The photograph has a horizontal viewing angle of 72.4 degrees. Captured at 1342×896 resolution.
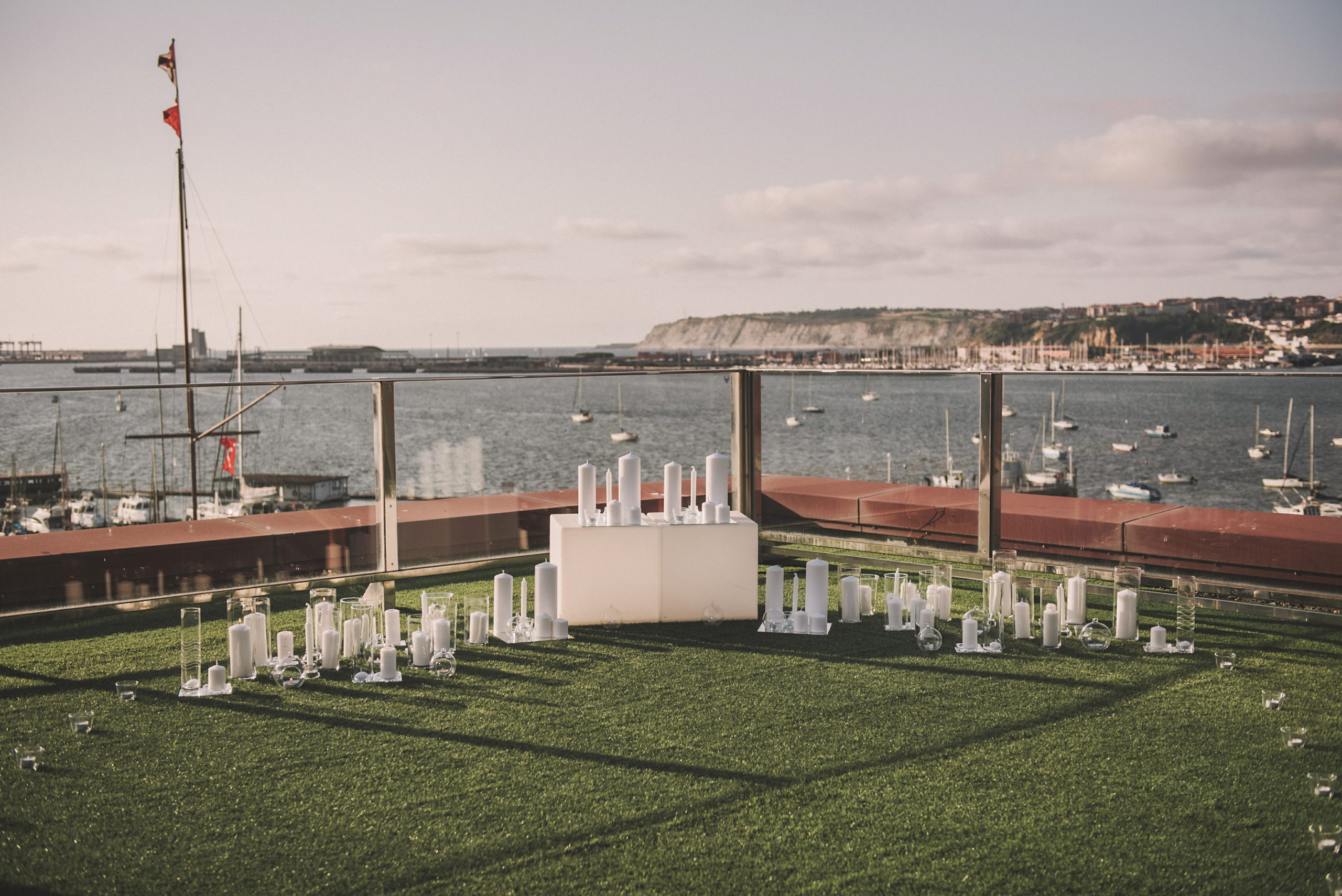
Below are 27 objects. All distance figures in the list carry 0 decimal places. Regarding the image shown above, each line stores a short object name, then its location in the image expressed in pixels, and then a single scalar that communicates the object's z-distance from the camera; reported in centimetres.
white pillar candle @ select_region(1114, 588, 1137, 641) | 444
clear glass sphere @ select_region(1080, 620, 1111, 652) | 437
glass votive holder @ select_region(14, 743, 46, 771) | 297
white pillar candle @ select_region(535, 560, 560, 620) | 469
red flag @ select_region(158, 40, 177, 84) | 1306
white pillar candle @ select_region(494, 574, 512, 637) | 458
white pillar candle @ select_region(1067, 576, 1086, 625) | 461
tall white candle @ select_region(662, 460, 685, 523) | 505
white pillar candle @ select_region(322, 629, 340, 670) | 408
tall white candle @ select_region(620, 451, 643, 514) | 493
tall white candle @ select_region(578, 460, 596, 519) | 493
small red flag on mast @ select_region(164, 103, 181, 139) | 1368
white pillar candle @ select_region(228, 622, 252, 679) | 396
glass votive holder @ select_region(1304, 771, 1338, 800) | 272
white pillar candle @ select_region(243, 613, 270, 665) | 405
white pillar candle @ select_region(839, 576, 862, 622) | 495
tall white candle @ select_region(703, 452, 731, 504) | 530
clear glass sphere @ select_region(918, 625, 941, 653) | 438
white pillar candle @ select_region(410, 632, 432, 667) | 416
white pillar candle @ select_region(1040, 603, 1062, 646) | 442
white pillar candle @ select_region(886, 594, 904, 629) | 477
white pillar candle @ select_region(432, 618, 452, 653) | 421
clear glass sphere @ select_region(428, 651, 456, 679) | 403
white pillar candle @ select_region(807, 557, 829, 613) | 480
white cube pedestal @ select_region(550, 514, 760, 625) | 483
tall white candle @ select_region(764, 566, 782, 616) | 482
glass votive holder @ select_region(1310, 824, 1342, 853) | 236
